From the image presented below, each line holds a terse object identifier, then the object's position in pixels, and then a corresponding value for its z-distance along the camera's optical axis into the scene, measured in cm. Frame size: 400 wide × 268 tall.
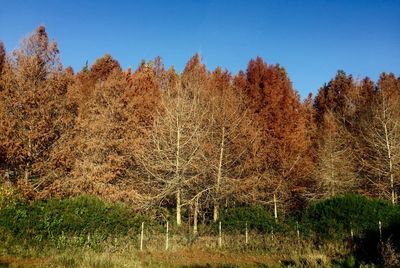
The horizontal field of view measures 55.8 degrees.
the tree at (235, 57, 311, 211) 2889
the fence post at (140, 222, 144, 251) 1847
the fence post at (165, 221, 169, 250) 1913
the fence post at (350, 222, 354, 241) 1856
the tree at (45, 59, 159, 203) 2386
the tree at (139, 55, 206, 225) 2522
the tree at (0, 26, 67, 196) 2088
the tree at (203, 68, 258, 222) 2712
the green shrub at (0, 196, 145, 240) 1684
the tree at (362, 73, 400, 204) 2873
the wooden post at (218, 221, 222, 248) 2024
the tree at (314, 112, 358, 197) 3053
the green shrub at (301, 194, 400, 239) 1975
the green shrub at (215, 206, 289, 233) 2191
